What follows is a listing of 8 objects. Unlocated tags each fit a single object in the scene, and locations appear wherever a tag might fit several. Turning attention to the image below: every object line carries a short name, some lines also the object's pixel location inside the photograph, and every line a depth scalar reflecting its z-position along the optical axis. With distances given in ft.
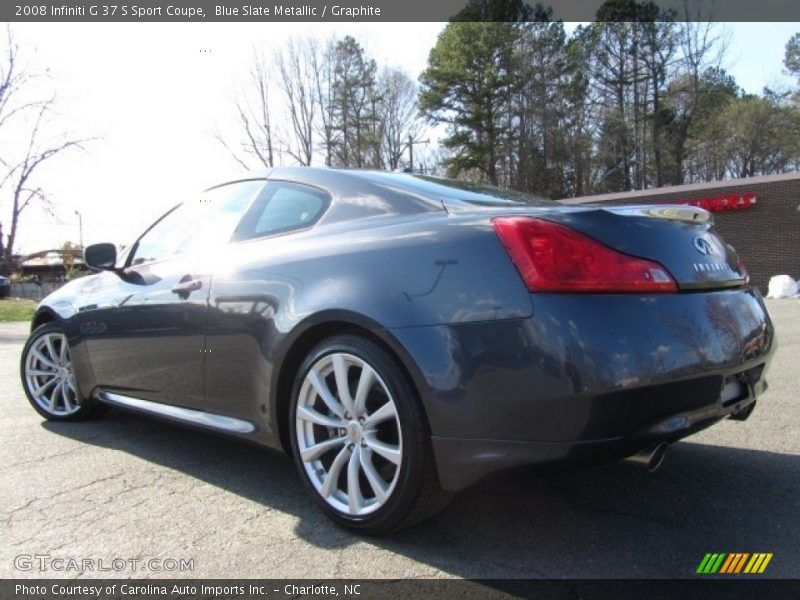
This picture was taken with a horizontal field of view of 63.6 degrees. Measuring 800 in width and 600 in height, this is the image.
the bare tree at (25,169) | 103.60
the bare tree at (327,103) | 106.93
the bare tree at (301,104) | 105.91
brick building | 65.92
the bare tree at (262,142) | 109.60
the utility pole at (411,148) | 123.32
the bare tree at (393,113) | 122.83
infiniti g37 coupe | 6.61
